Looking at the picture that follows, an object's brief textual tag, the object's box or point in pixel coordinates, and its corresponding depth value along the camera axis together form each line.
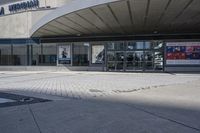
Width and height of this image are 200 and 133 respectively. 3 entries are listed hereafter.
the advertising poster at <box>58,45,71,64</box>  14.13
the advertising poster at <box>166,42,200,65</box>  12.85
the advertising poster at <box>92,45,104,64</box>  13.72
